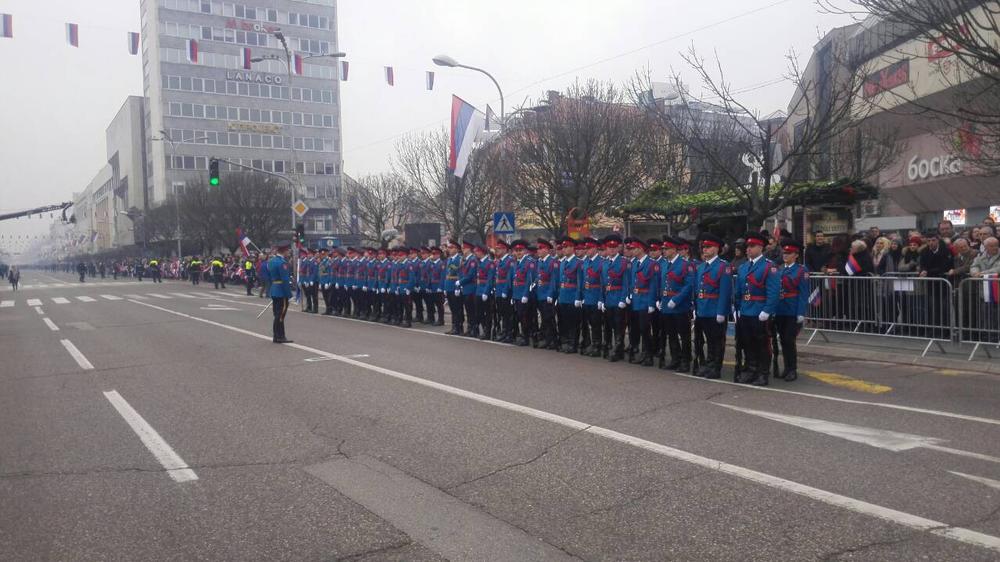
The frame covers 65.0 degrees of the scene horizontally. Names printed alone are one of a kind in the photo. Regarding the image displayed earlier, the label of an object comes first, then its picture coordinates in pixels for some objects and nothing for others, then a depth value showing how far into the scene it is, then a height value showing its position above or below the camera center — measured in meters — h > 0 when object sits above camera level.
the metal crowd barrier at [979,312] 11.20 -0.94
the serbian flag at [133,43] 43.59 +12.44
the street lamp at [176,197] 63.41 +8.90
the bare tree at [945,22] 10.44 +3.15
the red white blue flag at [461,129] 23.73 +3.93
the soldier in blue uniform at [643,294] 11.84 -0.60
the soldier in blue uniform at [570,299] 13.52 -0.74
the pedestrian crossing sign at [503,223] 20.28 +0.90
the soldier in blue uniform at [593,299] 13.04 -0.72
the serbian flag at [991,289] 11.13 -0.59
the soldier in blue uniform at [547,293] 14.13 -0.65
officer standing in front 15.59 -0.55
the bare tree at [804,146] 16.16 +2.86
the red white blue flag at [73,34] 36.78 +10.91
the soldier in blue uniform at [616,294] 12.48 -0.62
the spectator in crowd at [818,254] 14.63 -0.05
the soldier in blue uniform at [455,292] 17.03 -0.72
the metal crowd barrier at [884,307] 11.98 -0.92
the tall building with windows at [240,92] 83.62 +19.02
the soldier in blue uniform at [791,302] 10.30 -0.66
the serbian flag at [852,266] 13.47 -0.27
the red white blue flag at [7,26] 31.12 +9.61
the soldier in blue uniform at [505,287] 15.26 -0.58
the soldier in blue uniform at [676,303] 11.26 -0.70
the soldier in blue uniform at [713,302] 10.66 -0.67
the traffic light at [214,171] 31.28 +3.71
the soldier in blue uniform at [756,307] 10.10 -0.71
